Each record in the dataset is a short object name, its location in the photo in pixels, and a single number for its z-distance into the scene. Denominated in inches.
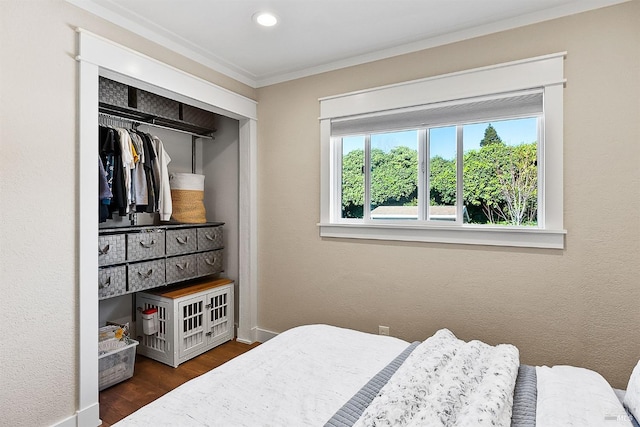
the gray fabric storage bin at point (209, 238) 130.6
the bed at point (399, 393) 41.9
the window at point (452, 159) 88.4
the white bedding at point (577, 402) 40.3
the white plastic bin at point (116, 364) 99.1
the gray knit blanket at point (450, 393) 41.2
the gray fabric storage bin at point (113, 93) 103.2
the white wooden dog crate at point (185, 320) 115.3
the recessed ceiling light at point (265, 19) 88.5
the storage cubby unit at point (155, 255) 99.3
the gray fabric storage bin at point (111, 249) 96.8
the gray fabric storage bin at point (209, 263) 130.1
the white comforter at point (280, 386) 45.5
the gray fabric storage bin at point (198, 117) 133.0
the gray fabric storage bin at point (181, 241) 118.3
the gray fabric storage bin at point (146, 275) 105.7
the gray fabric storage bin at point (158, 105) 116.2
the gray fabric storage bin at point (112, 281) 97.0
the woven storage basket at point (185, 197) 128.0
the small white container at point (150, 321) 115.7
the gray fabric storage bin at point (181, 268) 118.2
